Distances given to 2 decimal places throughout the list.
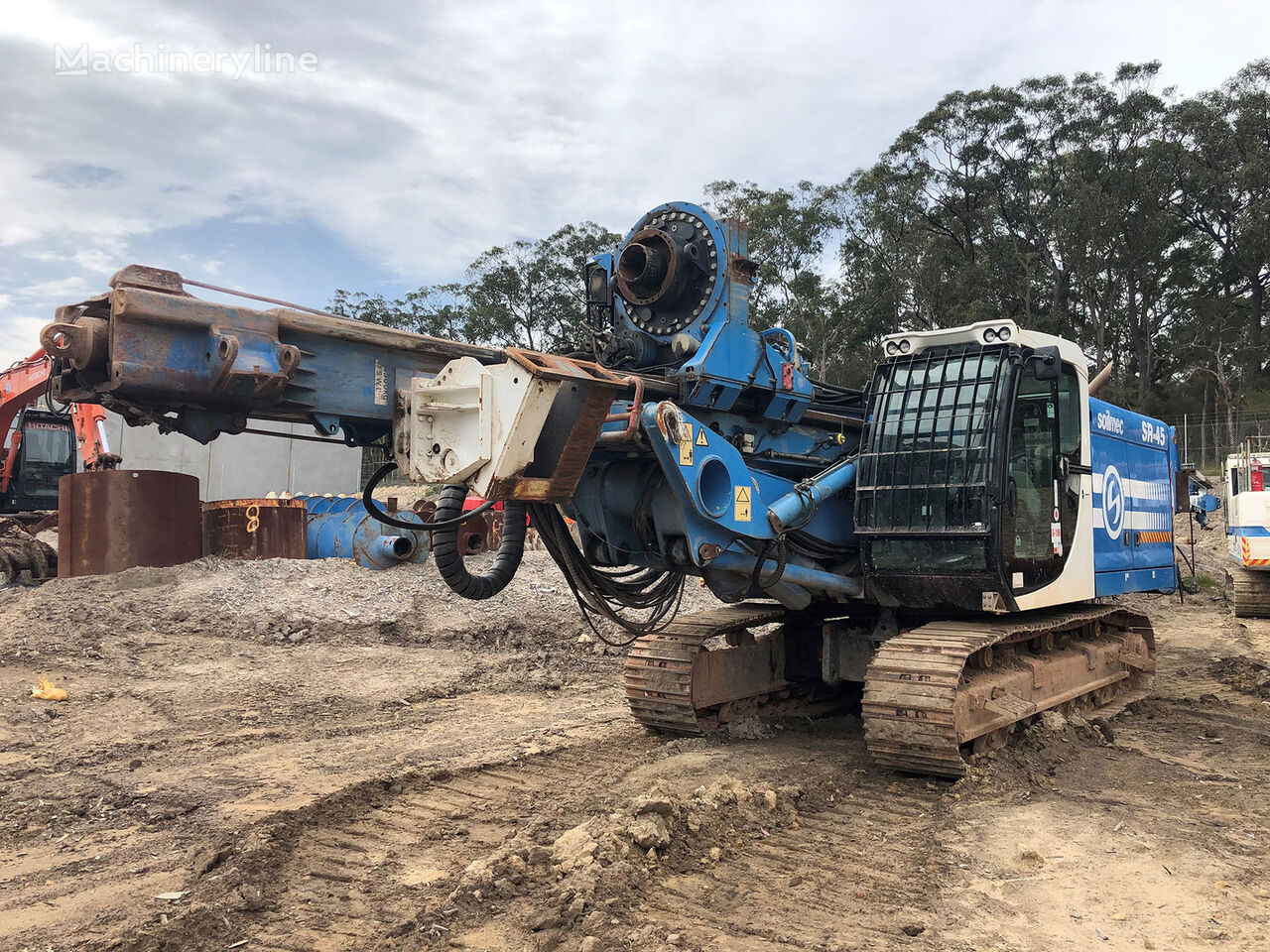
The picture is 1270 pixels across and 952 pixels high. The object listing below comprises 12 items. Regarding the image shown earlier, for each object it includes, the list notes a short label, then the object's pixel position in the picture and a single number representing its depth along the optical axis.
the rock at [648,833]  4.29
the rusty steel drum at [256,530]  13.75
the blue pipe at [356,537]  13.09
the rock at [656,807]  4.59
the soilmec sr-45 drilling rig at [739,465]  4.30
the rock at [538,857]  4.12
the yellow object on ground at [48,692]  8.19
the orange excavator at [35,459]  18.84
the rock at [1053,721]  6.44
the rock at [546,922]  3.56
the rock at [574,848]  4.05
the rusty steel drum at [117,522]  12.93
